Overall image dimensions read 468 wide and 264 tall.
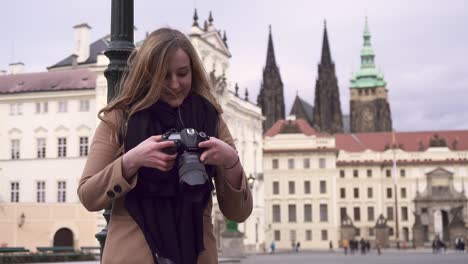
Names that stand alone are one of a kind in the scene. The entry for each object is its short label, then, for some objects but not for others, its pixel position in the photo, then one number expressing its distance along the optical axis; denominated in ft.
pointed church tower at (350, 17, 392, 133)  394.32
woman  7.34
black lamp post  20.47
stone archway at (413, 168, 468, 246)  262.06
